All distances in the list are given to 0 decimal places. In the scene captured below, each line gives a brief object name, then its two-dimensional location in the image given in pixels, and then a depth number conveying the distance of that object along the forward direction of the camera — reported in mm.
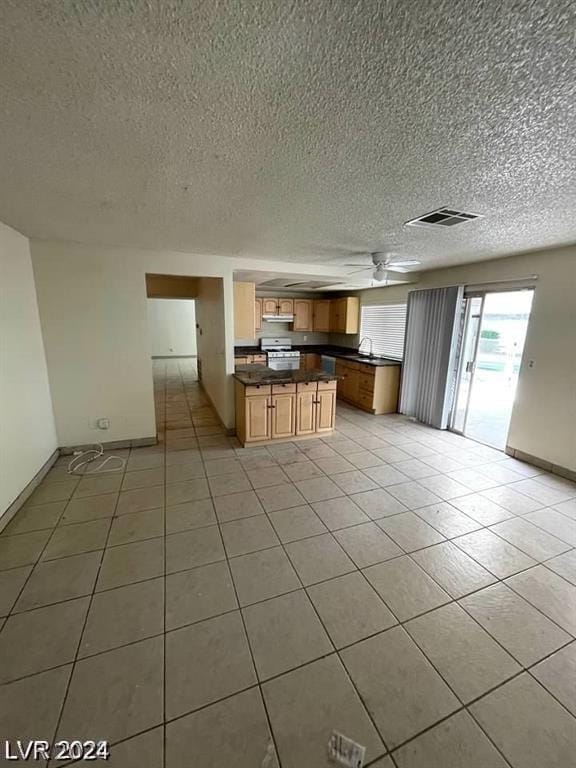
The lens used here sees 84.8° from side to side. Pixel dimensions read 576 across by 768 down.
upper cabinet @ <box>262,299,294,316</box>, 6887
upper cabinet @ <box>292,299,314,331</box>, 7230
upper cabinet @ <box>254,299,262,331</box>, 6758
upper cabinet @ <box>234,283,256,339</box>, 4742
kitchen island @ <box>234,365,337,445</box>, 4086
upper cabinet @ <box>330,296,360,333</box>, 6789
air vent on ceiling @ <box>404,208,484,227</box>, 2365
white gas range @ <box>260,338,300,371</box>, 6469
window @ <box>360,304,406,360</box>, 5840
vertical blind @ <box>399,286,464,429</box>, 4605
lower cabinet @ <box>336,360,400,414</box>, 5624
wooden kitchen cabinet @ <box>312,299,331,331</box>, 7359
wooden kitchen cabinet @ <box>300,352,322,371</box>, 7227
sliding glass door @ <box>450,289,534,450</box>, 4241
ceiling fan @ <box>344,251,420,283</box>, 3635
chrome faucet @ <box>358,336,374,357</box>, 6642
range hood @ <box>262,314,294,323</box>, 6887
